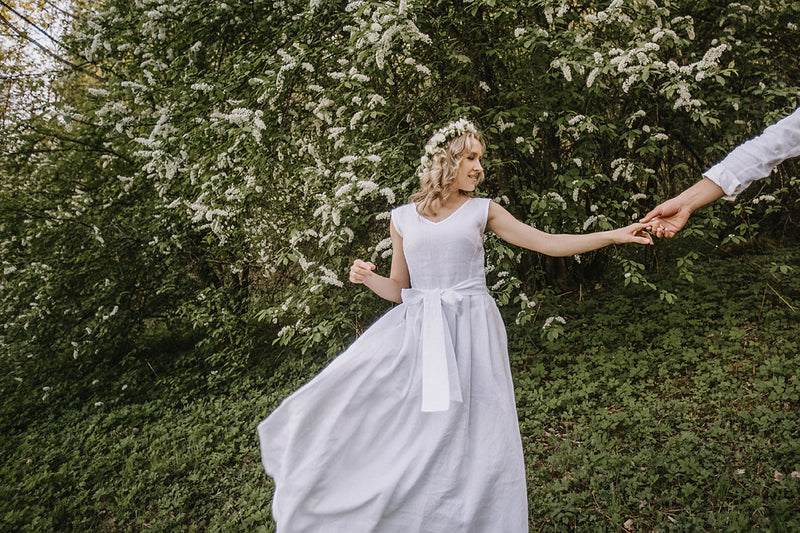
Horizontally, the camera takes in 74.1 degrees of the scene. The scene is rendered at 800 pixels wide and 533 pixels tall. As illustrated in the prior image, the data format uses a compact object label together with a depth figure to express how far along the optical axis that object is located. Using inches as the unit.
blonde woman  86.4
